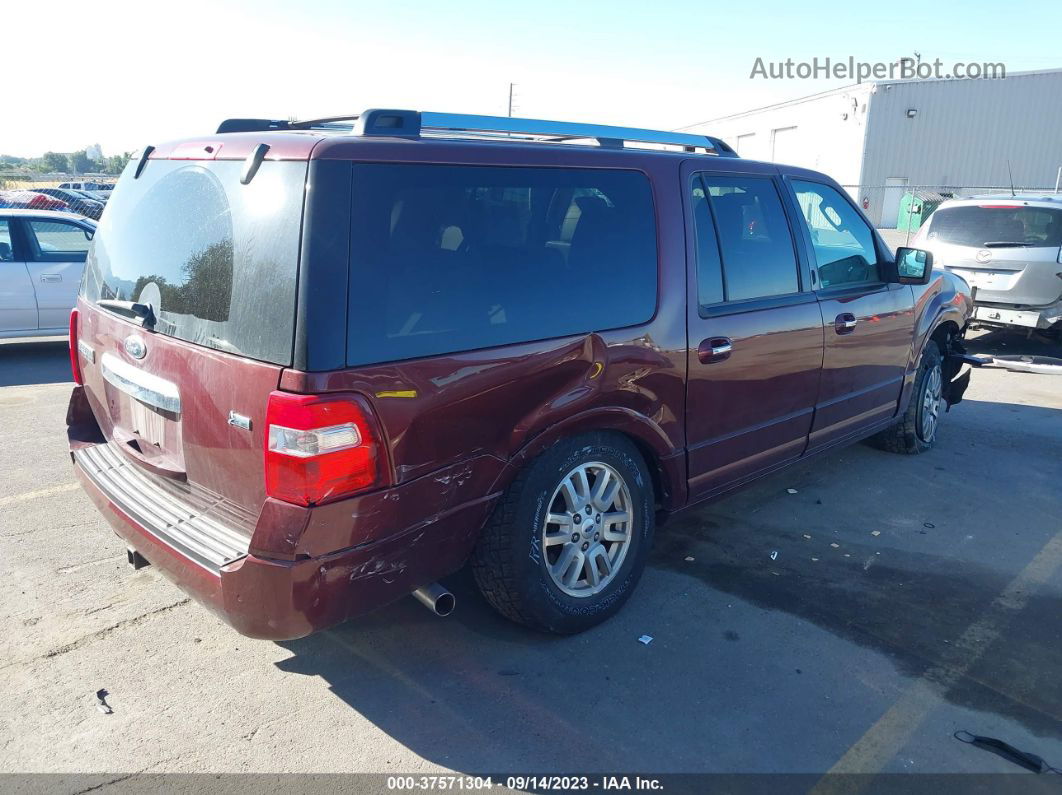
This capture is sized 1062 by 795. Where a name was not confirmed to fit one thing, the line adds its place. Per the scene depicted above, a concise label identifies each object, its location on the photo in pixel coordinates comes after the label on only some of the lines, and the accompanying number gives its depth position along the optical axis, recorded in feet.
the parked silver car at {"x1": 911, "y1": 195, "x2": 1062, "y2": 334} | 29.09
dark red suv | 8.09
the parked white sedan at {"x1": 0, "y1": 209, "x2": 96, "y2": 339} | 27.89
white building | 104.47
